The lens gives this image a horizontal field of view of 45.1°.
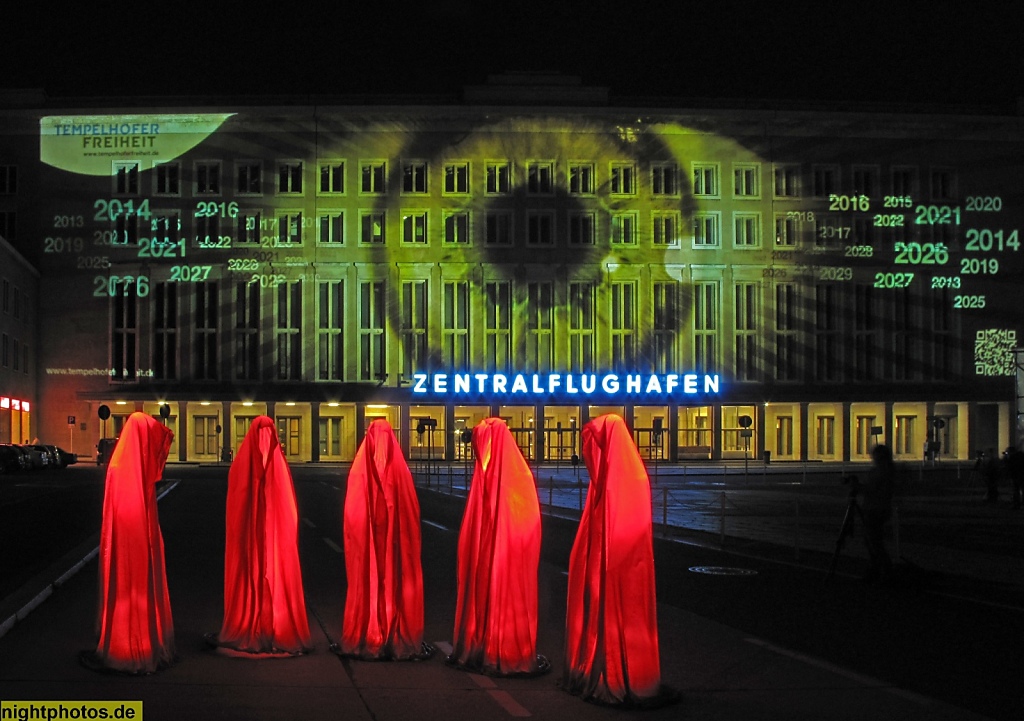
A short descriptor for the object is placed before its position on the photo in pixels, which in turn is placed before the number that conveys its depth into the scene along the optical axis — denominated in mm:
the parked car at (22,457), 54406
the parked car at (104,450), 53150
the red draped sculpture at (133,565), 8602
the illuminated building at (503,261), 73812
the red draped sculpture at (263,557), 9453
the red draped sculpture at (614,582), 7852
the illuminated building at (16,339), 64688
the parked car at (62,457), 60547
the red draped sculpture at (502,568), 8773
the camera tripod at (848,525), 14906
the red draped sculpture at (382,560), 9289
